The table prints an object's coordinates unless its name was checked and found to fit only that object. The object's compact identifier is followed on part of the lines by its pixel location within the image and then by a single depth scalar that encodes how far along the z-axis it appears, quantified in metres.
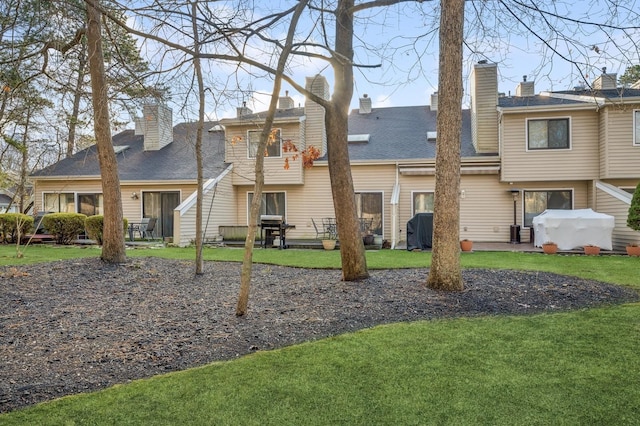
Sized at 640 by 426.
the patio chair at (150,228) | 15.27
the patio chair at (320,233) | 15.11
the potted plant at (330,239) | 12.97
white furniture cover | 11.34
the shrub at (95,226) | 13.10
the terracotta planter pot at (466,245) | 11.45
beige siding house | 13.27
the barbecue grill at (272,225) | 12.84
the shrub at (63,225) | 13.81
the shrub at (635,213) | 10.27
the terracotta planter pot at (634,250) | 10.33
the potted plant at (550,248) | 11.18
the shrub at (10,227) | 14.41
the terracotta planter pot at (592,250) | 10.91
